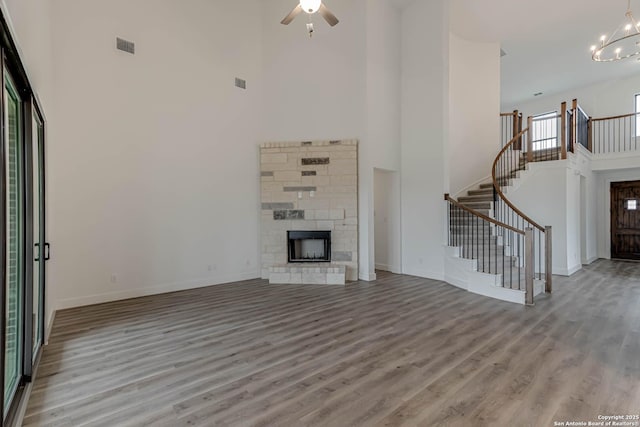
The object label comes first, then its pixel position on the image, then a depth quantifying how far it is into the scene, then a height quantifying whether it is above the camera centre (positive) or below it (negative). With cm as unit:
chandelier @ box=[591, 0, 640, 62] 701 +404
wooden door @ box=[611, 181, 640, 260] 878 -27
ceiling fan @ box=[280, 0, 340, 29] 350 +244
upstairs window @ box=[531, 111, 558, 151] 1051 +274
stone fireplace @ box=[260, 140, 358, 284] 632 +21
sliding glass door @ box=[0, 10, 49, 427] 205 -12
